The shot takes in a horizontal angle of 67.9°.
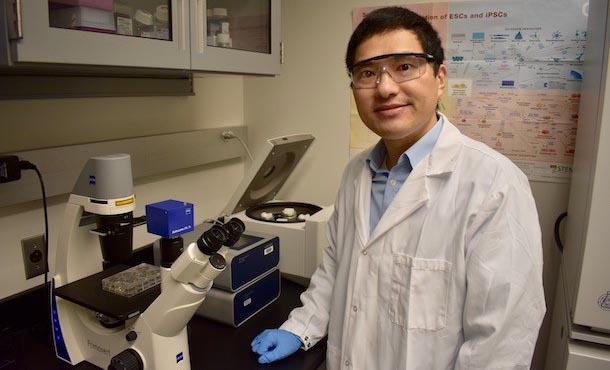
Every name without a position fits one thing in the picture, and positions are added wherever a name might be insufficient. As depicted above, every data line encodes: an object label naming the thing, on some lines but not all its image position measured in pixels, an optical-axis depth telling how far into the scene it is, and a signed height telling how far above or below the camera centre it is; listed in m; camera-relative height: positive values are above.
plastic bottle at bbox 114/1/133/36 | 1.05 +0.20
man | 0.93 -0.29
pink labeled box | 0.93 +0.21
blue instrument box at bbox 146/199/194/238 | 0.97 -0.25
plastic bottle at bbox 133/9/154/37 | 1.10 +0.19
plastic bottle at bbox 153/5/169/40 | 1.14 +0.20
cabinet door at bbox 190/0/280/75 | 1.20 +0.20
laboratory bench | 1.14 -0.64
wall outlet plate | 1.29 -0.45
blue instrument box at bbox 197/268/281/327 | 1.29 -0.57
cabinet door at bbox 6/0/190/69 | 0.83 +0.14
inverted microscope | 0.93 -0.42
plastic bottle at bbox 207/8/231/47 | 1.28 +0.22
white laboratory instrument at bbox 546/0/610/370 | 1.08 -0.31
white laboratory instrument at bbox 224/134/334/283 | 1.52 -0.39
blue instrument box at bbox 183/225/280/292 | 1.27 -0.45
